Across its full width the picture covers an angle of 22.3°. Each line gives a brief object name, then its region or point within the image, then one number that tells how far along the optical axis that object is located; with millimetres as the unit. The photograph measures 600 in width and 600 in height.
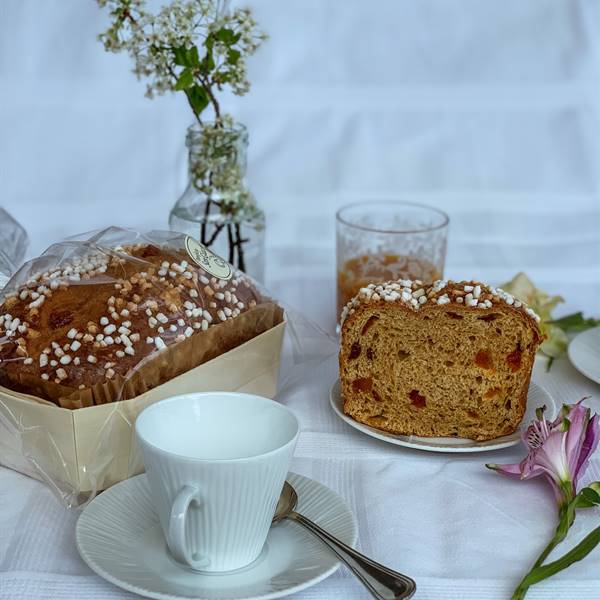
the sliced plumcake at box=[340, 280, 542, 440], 987
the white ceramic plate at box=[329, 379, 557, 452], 985
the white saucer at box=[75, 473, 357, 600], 824
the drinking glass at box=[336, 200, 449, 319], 1211
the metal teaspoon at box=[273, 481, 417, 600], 821
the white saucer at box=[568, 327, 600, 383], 1099
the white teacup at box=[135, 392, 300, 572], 825
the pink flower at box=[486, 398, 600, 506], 916
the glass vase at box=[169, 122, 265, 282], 1162
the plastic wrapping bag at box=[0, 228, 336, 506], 925
